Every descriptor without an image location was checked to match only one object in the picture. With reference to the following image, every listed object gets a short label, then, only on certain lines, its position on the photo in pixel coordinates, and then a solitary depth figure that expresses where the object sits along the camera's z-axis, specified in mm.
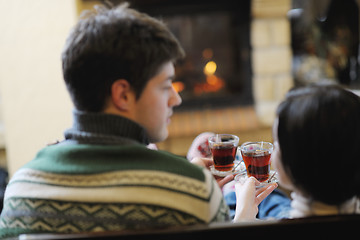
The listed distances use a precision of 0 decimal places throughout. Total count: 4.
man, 1518
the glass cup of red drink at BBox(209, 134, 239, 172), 1838
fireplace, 3101
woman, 1540
